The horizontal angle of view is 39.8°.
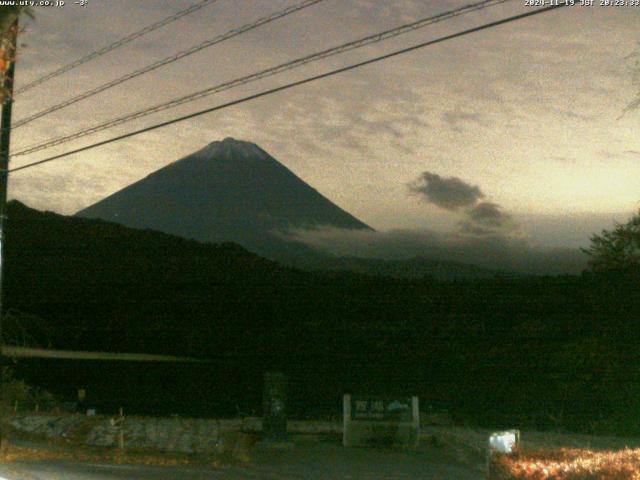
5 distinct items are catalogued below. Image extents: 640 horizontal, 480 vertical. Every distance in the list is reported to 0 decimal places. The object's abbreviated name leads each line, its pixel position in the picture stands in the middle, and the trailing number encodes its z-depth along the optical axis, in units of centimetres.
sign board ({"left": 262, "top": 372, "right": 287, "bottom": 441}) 2139
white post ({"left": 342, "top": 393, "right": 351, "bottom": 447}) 2170
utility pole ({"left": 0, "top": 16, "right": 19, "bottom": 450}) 1730
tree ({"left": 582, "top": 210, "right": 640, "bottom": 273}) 3300
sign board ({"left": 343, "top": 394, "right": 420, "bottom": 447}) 2178
